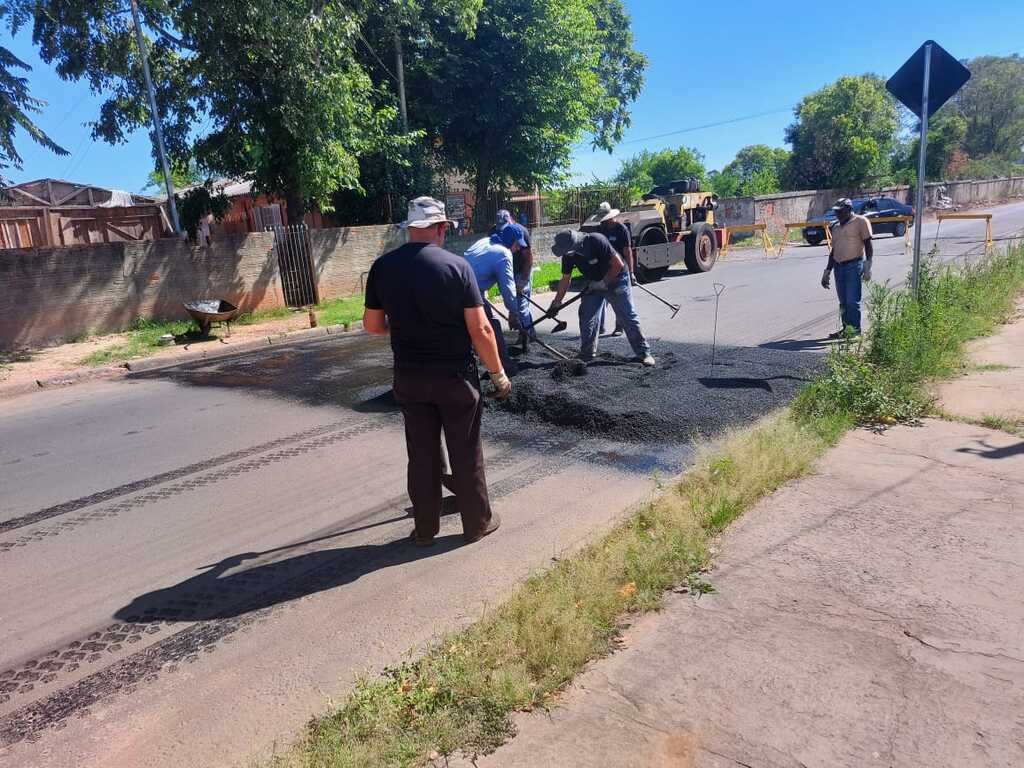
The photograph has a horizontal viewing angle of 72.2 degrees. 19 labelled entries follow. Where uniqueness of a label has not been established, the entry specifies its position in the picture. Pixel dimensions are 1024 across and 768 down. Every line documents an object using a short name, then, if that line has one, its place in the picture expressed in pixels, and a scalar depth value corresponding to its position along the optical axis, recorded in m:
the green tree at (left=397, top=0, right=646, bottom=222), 20.53
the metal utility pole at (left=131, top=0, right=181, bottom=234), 13.76
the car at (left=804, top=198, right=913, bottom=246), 25.42
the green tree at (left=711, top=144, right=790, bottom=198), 40.38
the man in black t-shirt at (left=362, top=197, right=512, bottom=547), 3.67
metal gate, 15.53
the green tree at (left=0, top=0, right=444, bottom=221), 13.49
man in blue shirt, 6.69
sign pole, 6.66
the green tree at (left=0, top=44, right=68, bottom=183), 12.13
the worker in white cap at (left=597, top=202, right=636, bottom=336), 8.73
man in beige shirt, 8.21
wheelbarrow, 12.35
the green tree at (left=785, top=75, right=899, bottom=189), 40.03
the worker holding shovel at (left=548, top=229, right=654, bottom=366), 7.71
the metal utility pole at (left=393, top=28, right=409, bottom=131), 18.91
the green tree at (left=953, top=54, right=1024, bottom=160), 67.62
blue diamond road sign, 6.58
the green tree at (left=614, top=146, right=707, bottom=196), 49.62
